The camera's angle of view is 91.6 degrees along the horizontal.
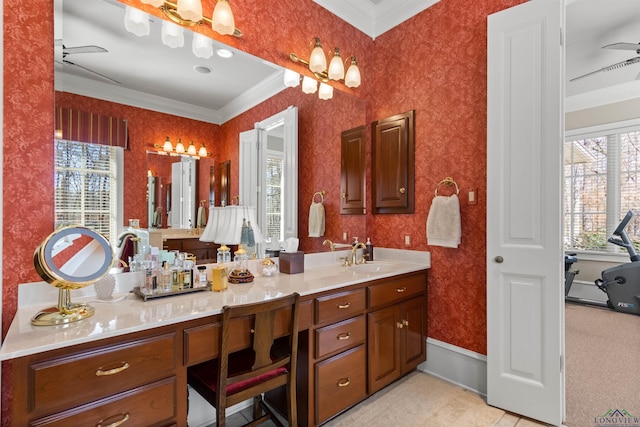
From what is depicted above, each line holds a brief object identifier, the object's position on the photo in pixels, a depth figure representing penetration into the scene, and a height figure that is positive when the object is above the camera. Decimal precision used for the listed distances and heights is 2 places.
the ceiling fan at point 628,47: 2.94 +1.59
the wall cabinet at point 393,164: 2.70 +0.44
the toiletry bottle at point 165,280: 1.58 -0.35
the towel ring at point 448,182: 2.42 +0.24
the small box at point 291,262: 2.22 -0.36
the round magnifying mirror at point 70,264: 1.20 -0.22
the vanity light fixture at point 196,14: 1.71 +1.13
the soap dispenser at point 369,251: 2.83 -0.35
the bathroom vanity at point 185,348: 1.05 -0.60
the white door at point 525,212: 1.90 +0.00
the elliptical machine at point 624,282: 3.95 -0.89
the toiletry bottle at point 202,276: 1.76 -0.37
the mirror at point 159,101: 1.56 +0.67
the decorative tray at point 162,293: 1.51 -0.41
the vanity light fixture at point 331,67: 2.37 +1.16
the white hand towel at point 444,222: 2.31 -0.07
